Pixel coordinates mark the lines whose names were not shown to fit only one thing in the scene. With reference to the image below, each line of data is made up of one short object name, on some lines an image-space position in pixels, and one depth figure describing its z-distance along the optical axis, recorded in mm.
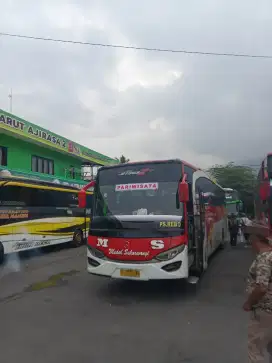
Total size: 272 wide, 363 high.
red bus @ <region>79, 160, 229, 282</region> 7195
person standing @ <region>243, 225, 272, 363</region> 3254
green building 19500
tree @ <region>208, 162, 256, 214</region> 42844
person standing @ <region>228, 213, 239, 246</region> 17941
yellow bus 13016
